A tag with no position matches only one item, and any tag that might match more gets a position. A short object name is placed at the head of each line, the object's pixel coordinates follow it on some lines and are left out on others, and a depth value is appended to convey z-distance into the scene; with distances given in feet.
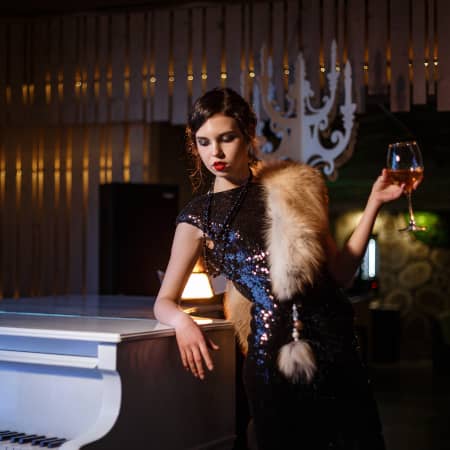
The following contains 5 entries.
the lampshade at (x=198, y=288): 11.34
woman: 6.27
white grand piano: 7.25
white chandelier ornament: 18.83
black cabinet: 24.67
